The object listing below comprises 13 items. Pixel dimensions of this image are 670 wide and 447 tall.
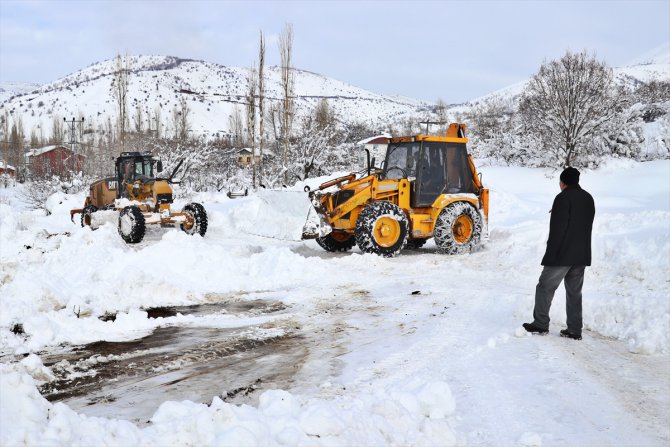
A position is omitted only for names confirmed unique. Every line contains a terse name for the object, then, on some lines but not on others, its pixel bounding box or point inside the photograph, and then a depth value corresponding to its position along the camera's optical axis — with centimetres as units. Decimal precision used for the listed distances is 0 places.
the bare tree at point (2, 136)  7118
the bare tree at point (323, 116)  3809
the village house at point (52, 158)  4715
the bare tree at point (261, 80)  3222
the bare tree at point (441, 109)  7314
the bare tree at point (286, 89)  3159
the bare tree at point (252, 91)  3401
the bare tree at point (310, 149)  3588
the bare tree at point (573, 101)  2888
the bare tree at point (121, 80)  4044
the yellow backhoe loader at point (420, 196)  1181
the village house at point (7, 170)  6334
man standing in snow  583
